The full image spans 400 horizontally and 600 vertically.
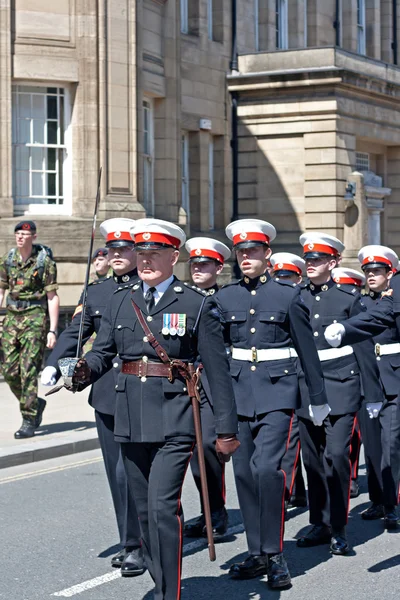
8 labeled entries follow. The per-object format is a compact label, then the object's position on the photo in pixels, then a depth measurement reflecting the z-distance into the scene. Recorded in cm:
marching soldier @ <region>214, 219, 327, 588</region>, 1315
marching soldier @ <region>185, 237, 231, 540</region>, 1538
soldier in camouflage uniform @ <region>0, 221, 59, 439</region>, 2255
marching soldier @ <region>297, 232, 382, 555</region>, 1488
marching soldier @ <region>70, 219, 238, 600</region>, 1140
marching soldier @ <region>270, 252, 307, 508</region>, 1471
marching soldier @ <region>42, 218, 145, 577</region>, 1348
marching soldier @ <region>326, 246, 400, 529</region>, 1612
